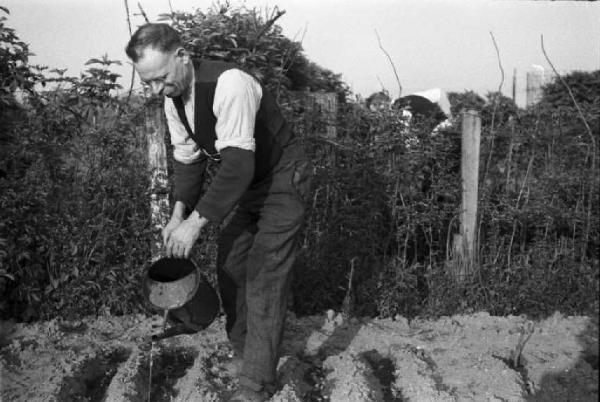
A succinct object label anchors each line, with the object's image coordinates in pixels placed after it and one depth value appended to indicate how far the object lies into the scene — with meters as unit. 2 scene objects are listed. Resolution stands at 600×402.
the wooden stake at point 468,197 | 5.05
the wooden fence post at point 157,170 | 4.62
